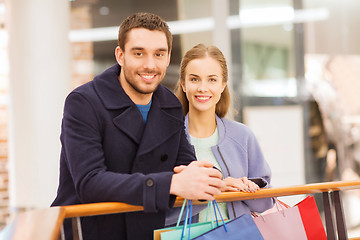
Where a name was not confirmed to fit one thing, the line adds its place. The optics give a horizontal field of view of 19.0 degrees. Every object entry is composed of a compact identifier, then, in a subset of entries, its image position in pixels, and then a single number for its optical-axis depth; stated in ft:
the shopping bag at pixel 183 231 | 9.44
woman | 10.96
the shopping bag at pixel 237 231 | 9.59
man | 9.41
